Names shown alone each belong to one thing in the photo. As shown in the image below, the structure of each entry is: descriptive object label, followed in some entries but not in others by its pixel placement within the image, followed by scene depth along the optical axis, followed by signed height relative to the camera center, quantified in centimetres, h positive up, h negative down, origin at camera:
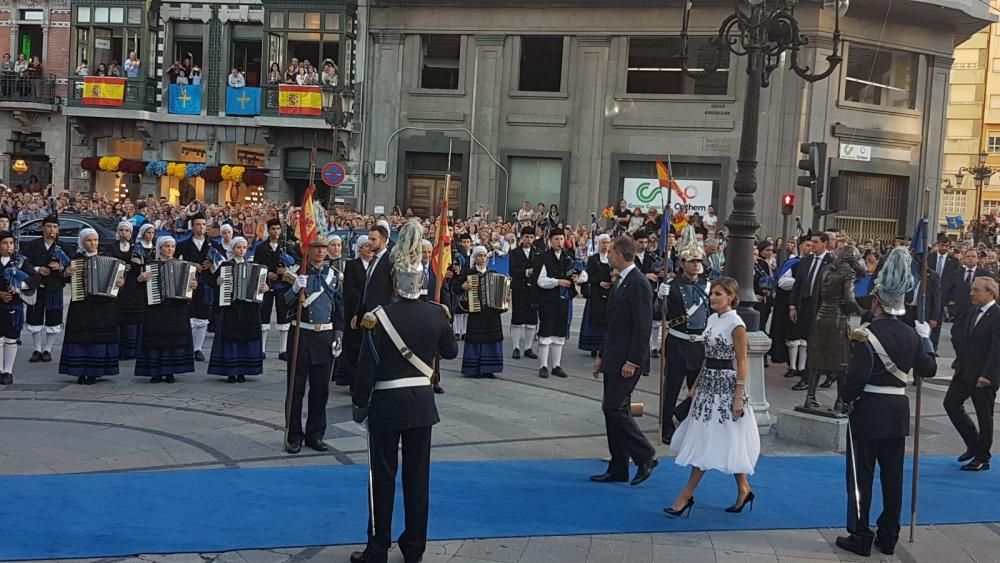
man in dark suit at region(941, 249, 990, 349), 1595 -62
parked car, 2389 -86
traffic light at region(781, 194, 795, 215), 2013 +65
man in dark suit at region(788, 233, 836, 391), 1399 -65
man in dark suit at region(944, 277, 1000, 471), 968 -120
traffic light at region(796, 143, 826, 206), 1381 +95
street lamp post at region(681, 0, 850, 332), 1153 +185
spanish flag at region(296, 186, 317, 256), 973 -15
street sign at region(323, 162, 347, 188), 2319 +79
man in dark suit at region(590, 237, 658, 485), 871 -113
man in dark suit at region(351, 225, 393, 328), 936 -67
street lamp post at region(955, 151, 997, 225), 4012 +298
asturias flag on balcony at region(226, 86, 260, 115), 3525 +352
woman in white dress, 777 -140
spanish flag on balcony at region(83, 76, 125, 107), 3625 +368
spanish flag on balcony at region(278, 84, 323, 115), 3422 +356
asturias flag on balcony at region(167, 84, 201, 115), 3603 +358
